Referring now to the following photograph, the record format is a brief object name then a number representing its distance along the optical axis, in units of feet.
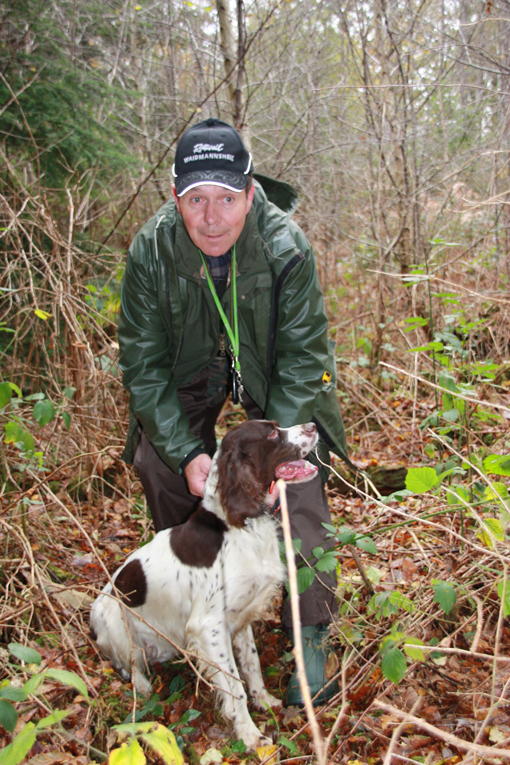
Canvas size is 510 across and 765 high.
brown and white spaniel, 8.24
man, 9.04
